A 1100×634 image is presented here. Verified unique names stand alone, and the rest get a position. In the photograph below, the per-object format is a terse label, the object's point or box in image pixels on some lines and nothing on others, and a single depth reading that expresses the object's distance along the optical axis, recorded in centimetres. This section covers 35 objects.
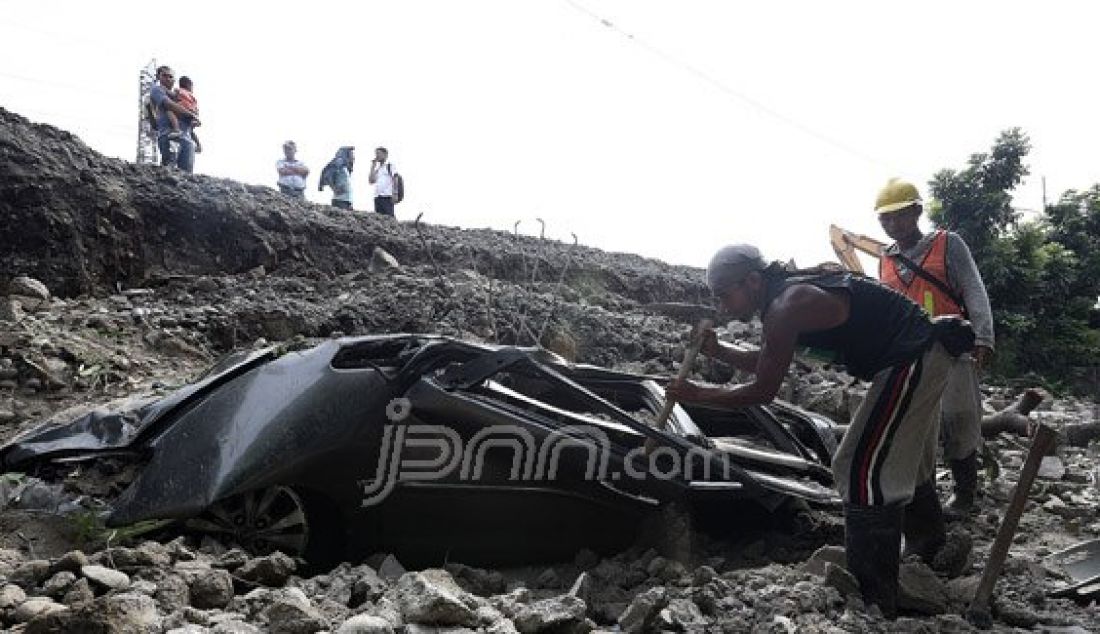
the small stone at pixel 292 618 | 207
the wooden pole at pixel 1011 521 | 273
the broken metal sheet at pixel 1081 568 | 305
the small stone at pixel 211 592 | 228
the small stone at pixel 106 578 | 226
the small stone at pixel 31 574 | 228
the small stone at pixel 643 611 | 234
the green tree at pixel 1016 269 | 1405
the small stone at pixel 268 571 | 254
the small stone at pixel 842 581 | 271
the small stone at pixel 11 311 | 608
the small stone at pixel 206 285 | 776
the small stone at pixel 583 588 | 271
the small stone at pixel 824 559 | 293
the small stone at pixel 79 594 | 213
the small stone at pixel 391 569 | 282
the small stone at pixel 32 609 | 202
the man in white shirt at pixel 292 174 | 1059
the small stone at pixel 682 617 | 239
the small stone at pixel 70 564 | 232
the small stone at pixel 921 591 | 279
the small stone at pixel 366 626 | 208
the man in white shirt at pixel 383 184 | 1115
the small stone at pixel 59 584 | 221
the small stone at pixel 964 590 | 290
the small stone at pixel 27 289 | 680
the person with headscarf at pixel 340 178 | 1105
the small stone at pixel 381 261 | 945
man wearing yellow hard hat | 390
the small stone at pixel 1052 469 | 528
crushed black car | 288
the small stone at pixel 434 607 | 218
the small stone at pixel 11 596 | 210
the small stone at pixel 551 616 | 222
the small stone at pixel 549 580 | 309
